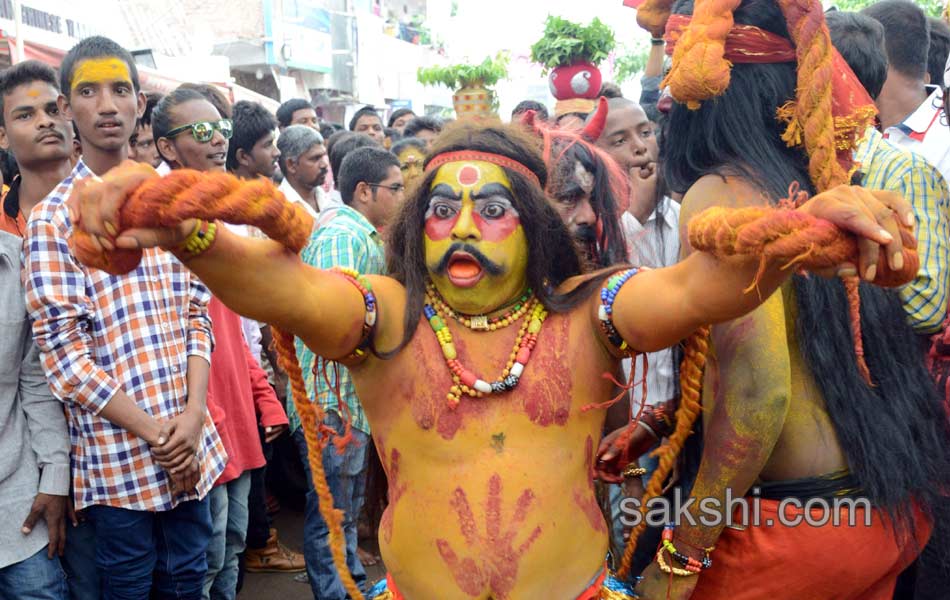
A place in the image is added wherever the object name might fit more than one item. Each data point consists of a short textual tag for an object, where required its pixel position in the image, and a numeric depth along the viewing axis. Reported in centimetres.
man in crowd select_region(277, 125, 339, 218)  541
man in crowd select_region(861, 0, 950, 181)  383
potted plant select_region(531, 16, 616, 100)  594
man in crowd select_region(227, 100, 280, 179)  529
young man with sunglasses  347
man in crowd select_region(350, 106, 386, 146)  794
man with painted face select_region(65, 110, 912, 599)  196
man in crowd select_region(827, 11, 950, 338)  256
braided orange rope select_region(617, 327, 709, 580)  199
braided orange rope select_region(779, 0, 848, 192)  203
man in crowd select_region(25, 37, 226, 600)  271
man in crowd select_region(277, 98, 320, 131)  749
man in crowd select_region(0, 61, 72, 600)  268
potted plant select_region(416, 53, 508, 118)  457
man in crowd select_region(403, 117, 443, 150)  744
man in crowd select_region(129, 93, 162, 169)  478
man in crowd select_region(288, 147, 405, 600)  363
